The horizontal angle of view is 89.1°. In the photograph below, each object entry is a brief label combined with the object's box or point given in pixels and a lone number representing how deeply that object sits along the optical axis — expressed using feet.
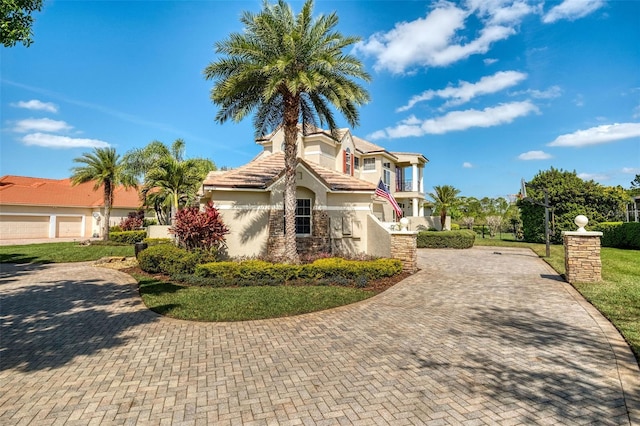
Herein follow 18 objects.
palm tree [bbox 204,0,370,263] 42.78
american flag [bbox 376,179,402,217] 63.57
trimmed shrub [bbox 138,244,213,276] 44.57
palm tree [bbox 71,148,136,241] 95.61
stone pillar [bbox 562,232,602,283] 36.73
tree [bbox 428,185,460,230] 118.11
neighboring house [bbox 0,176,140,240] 114.73
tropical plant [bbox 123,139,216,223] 88.43
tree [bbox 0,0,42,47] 30.83
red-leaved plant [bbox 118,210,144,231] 113.50
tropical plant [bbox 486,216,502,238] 135.02
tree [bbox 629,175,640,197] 112.89
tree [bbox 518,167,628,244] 83.30
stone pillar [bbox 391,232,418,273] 45.88
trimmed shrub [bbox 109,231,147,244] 96.17
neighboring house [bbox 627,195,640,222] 99.40
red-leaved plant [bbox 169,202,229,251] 48.37
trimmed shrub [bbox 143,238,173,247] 78.05
